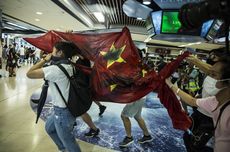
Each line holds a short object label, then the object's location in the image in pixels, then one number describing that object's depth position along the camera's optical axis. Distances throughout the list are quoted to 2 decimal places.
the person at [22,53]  10.55
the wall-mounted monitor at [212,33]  4.20
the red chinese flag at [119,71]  1.76
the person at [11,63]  6.52
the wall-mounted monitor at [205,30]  4.31
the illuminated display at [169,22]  4.38
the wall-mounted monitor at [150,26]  5.07
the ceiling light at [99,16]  5.87
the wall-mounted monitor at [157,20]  4.57
